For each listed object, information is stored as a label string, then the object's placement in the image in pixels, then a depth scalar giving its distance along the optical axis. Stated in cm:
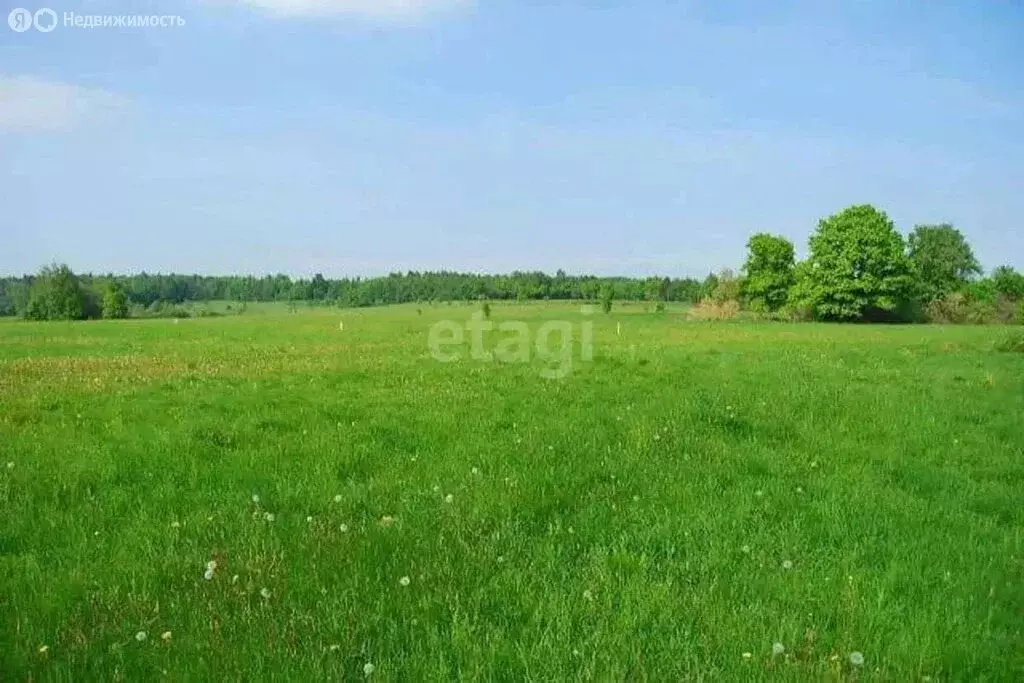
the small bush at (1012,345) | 3306
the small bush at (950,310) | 7975
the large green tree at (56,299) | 11725
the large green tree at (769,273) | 9050
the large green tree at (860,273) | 7631
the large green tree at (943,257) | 10094
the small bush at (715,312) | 8631
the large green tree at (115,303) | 12444
